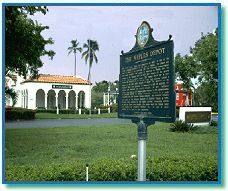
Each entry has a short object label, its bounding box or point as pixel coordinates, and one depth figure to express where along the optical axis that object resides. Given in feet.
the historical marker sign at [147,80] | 17.72
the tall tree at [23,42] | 23.34
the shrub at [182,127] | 31.38
